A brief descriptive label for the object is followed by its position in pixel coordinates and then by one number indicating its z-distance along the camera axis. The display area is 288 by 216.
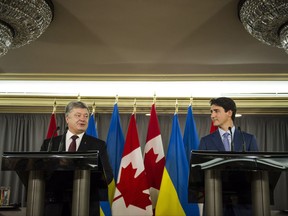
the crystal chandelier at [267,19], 2.89
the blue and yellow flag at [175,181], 3.97
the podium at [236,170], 2.03
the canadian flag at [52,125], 4.74
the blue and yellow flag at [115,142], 4.45
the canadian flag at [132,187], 3.90
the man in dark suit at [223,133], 3.12
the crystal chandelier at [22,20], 2.92
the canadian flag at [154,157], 4.26
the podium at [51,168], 2.05
